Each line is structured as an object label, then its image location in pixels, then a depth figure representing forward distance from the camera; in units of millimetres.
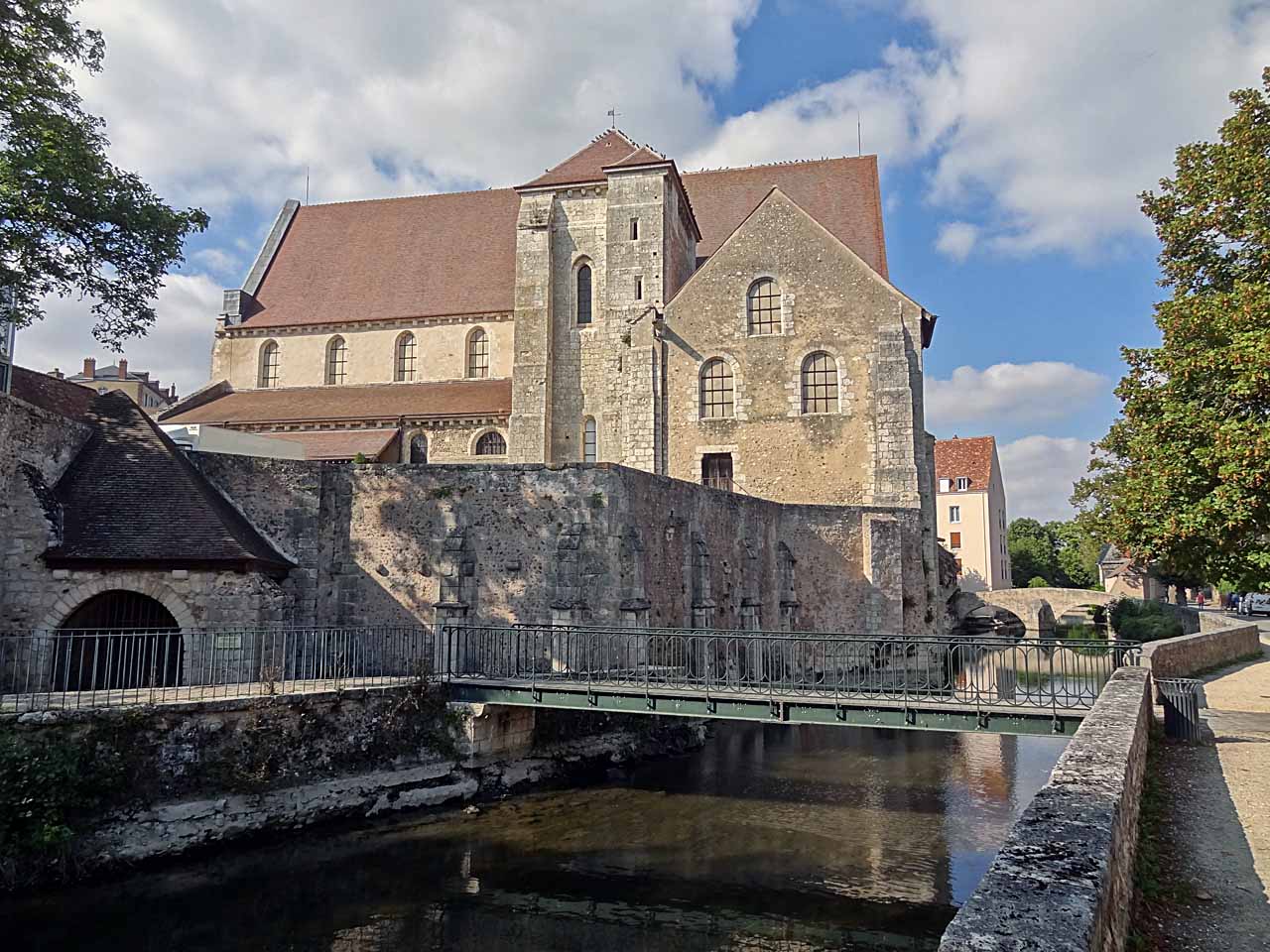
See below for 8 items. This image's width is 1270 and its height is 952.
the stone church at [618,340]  26875
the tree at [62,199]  14023
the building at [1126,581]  43447
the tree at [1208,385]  11797
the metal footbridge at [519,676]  11766
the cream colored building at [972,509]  52062
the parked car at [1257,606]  43594
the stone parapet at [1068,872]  3355
